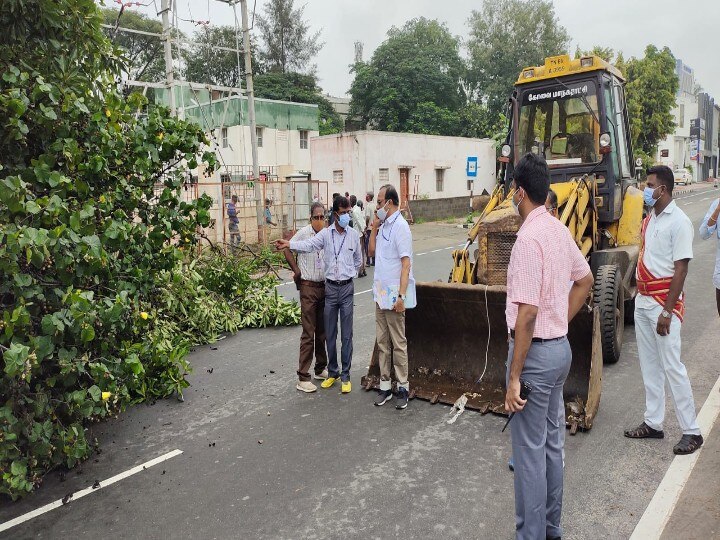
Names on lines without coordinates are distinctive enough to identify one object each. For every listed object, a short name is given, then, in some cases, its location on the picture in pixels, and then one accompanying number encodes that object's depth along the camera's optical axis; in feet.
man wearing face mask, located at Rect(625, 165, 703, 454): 14.48
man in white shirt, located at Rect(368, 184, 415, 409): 18.33
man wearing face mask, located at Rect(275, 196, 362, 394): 20.07
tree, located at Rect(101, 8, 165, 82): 145.28
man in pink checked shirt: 10.13
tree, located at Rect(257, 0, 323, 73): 178.60
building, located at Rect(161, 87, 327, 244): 55.57
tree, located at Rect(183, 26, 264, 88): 160.76
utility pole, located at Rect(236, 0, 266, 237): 53.21
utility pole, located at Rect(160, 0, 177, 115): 47.93
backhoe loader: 18.43
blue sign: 73.26
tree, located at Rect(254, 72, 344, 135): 157.38
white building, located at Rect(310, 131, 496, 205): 84.12
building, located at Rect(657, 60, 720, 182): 204.85
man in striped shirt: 20.70
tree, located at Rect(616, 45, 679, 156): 102.42
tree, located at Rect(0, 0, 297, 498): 12.84
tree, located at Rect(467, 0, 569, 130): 172.14
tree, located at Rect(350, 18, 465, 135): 146.30
